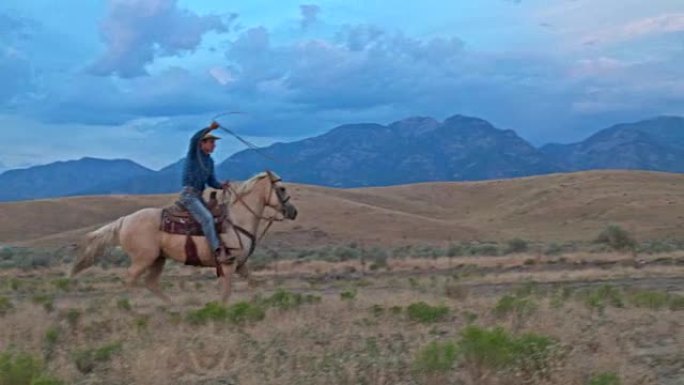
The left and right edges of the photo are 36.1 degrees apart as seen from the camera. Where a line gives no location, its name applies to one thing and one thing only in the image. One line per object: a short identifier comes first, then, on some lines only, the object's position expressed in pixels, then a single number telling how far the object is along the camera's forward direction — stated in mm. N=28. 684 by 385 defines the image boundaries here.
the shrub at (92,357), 10375
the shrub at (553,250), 43006
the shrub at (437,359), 8680
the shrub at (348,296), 17188
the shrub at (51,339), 11672
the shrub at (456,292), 19422
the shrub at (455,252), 42950
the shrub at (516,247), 46125
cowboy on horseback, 15898
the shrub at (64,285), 24138
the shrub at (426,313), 13797
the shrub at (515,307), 13383
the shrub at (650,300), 16125
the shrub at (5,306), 15494
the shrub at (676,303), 15961
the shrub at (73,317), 13797
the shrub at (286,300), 15133
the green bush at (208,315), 12961
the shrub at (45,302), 15984
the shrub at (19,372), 8312
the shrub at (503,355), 8773
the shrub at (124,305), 16019
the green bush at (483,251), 44328
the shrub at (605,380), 7691
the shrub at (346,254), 42012
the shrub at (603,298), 15594
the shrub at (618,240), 45375
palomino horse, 16094
